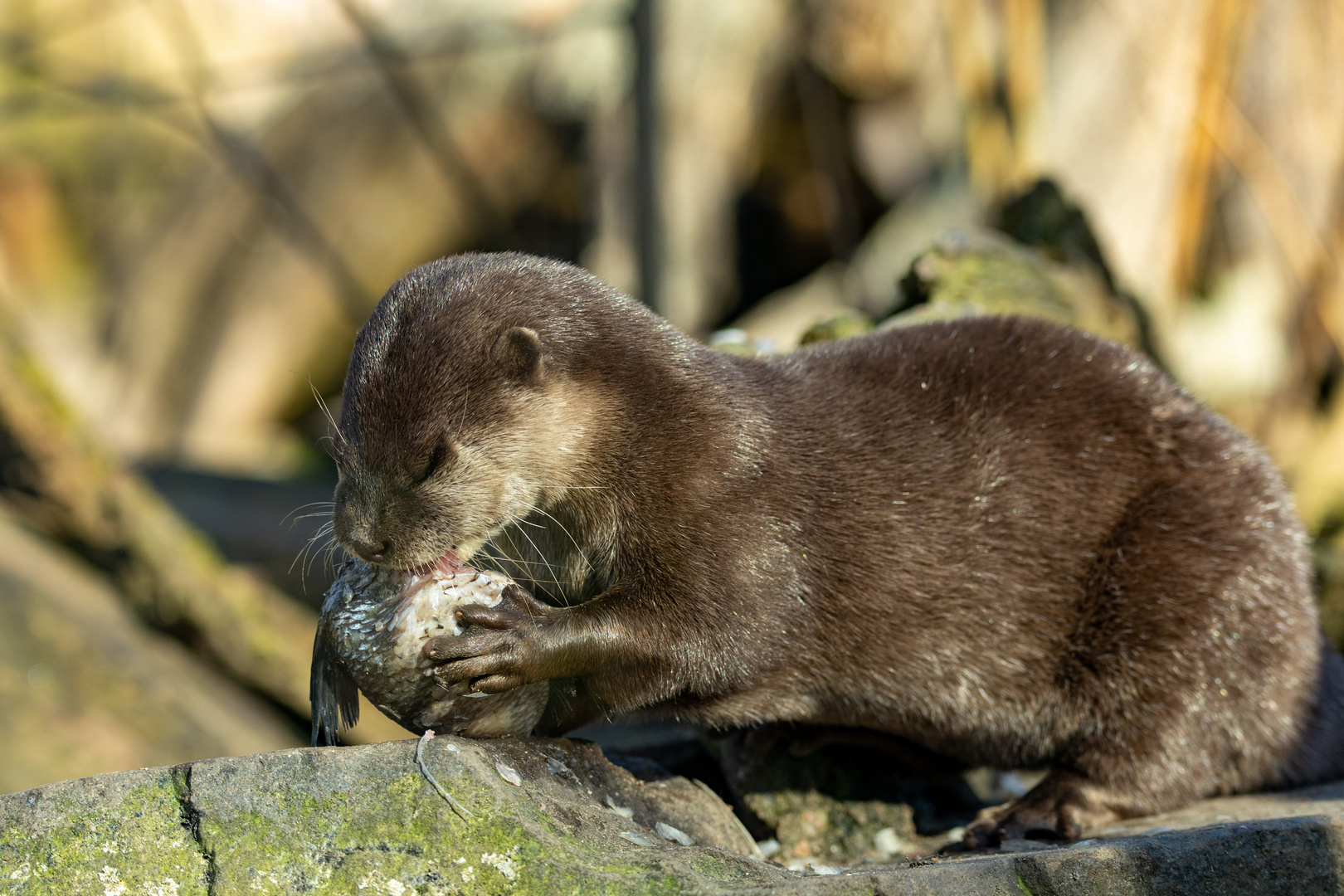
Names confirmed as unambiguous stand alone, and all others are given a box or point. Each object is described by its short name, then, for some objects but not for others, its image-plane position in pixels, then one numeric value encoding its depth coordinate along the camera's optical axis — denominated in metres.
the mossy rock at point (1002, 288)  8.30
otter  4.75
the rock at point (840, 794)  5.70
